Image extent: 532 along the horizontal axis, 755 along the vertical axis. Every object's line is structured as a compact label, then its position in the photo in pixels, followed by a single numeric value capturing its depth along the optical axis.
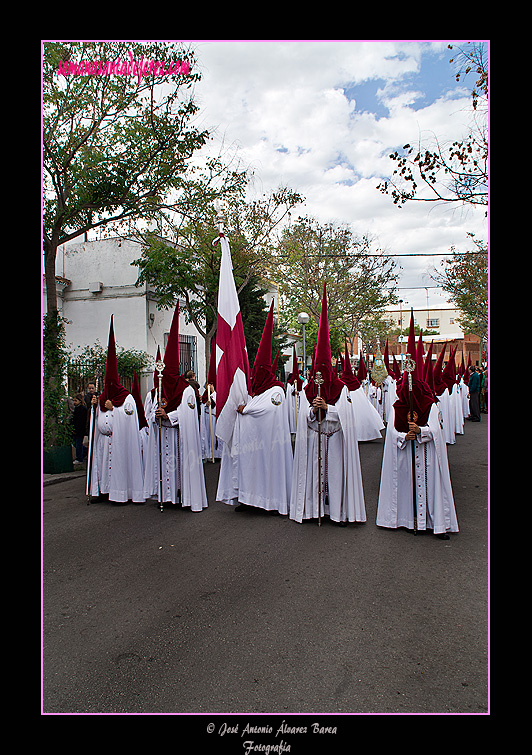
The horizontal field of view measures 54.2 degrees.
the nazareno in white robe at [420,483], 6.03
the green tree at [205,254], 15.38
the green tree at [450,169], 6.80
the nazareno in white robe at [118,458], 8.13
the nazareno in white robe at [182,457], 7.58
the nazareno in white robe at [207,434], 12.19
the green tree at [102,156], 9.70
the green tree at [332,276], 22.78
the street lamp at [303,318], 16.45
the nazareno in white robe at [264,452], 7.41
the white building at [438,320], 61.41
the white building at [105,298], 19.31
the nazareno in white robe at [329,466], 6.66
